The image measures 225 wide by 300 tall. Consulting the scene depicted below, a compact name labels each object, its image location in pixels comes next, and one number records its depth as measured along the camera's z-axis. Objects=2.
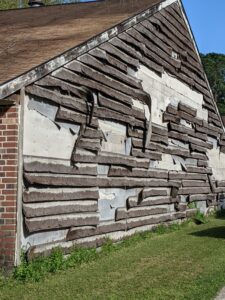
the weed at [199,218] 16.64
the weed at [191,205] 16.50
